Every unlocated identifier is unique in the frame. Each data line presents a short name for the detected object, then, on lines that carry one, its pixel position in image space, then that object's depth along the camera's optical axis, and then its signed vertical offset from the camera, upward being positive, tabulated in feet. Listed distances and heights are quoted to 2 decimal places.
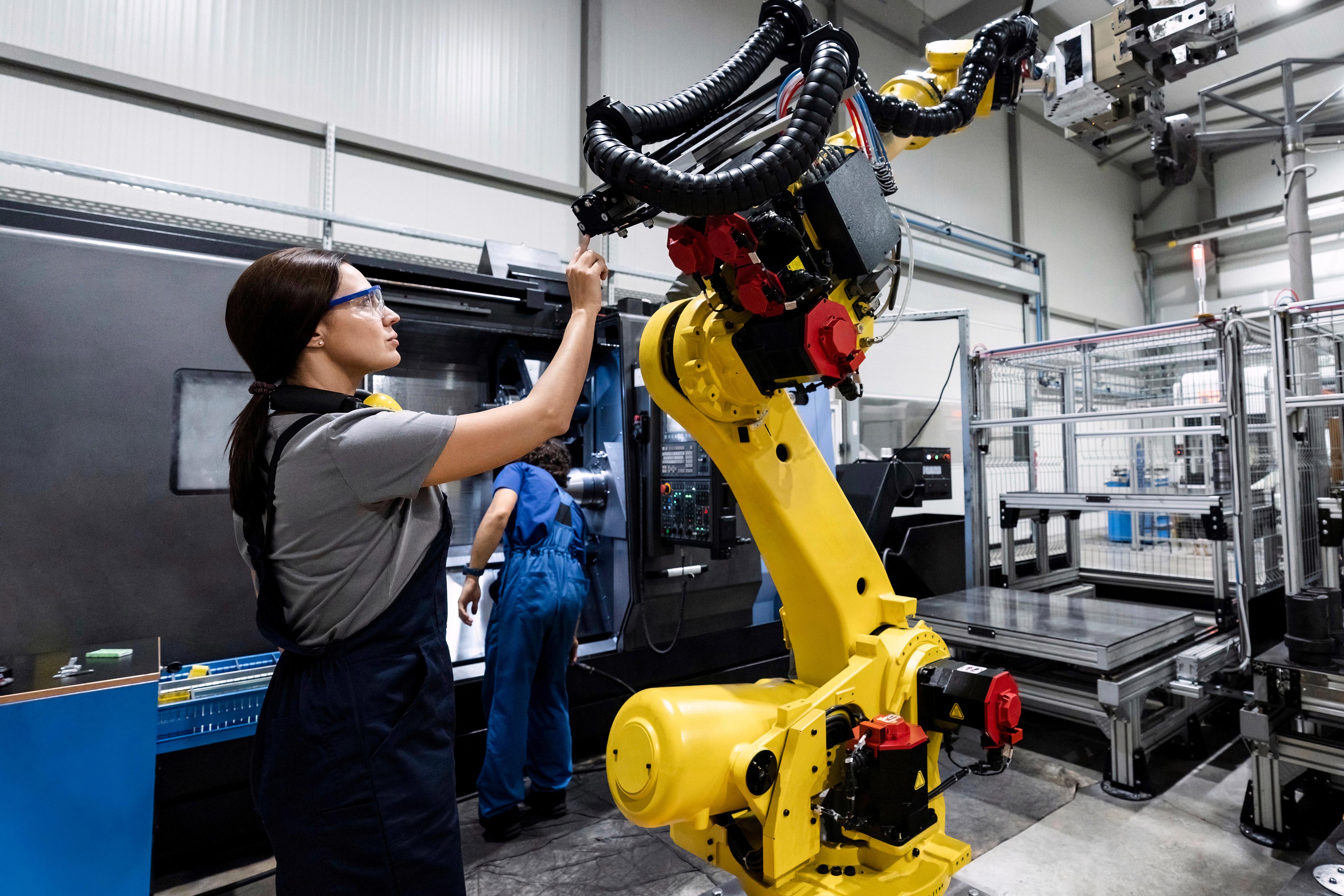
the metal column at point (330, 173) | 15.25 +6.99
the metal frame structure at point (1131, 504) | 9.86 -0.41
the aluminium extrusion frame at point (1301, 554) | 8.38 -1.14
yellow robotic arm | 4.84 -0.29
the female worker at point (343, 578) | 3.49 -0.48
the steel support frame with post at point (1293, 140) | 18.66 +9.21
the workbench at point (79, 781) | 5.44 -2.37
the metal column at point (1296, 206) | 19.58 +8.26
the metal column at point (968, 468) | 13.89 +0.28
